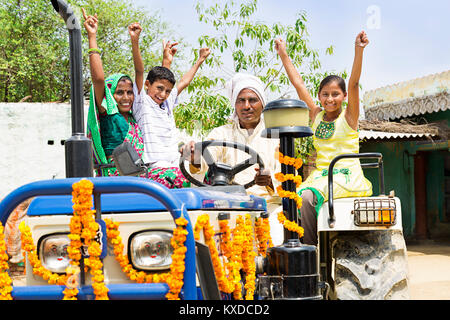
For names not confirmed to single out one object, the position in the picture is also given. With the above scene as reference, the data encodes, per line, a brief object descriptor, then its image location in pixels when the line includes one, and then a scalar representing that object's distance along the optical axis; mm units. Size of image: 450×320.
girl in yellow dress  3604
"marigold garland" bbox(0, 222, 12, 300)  2100
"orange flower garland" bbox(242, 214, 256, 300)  2508
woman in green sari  3510
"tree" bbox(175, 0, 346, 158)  7383
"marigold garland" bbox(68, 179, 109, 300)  1986
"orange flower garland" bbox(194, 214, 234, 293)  2098
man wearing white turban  3617
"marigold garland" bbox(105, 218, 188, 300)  1885
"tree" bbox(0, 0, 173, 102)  17703
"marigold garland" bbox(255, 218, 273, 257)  2916
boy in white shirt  3676
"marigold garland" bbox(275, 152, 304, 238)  2531
